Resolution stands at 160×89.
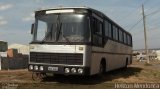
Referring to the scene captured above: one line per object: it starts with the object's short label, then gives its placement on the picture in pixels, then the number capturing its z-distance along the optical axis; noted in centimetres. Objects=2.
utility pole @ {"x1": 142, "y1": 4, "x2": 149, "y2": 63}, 2442
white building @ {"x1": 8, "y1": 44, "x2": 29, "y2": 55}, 2968
